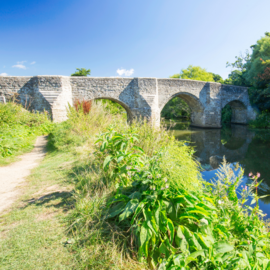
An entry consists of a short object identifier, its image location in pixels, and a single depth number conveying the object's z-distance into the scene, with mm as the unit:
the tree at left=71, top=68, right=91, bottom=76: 27295
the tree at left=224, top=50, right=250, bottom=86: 19127
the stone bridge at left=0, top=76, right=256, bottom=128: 10109
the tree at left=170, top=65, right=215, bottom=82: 28859
